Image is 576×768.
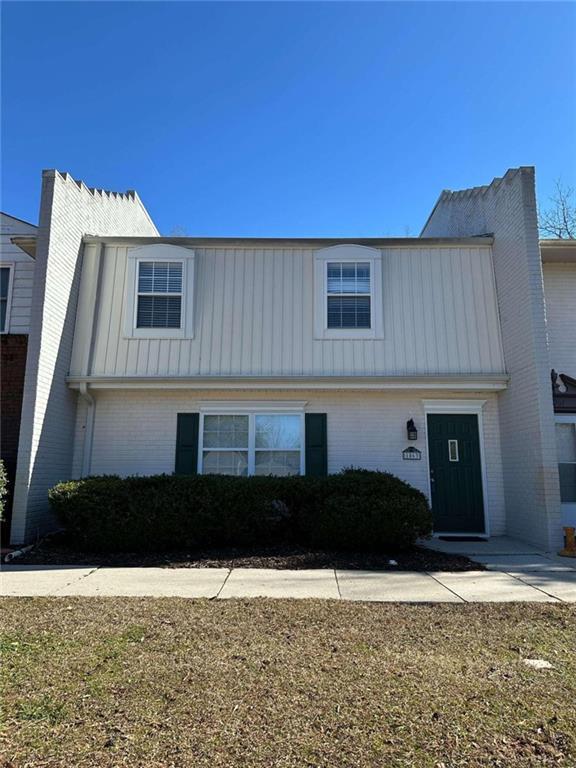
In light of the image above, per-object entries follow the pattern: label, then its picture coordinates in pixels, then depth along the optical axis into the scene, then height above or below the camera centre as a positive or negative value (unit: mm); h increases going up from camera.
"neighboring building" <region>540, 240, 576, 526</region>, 9336 +2470
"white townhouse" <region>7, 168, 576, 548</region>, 9414 +2123
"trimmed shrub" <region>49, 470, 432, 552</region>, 7469 -644
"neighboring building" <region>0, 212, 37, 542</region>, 9258 +2691
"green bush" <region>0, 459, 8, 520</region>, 6925 -228
